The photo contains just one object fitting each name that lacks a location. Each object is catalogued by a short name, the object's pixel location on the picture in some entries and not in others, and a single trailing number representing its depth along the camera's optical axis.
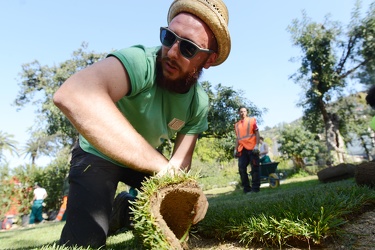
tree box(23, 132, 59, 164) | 42.80
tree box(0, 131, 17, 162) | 16.02
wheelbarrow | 10.62
